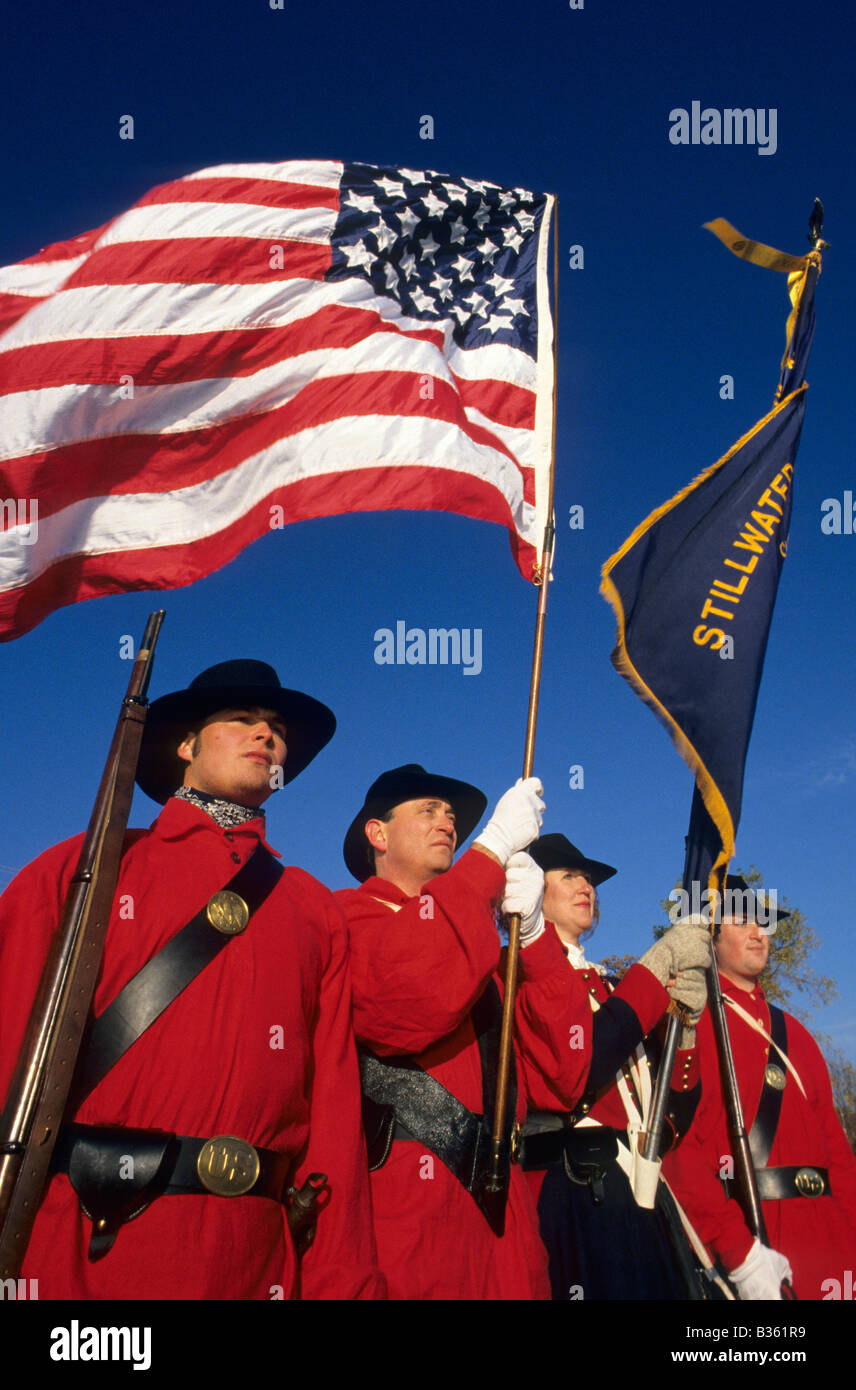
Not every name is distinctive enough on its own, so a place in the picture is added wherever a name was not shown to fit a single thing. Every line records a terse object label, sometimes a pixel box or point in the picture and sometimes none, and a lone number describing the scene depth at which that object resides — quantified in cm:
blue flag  456
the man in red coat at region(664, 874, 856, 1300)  514
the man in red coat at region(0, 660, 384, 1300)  268
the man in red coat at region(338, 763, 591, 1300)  340
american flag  437
